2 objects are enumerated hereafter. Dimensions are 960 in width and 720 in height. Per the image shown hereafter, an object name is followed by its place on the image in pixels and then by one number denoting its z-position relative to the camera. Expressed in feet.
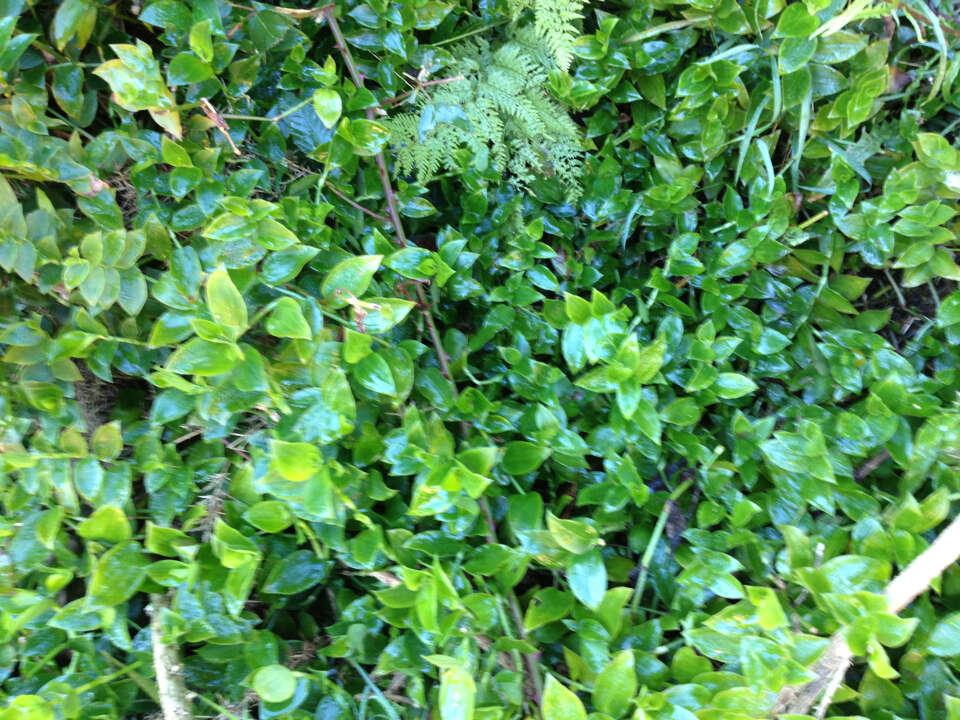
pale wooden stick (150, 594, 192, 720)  3.45
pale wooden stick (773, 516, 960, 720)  3.35
